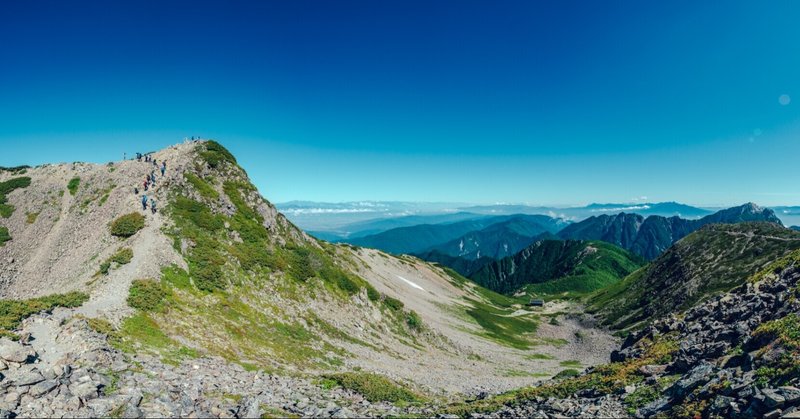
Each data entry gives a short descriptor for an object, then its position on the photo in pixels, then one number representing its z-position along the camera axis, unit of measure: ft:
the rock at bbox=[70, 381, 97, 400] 63.31
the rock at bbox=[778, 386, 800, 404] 53.36
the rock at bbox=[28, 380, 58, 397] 61.16
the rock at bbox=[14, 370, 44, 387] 62.48
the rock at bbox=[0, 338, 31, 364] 68.08
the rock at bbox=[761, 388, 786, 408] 53.42
